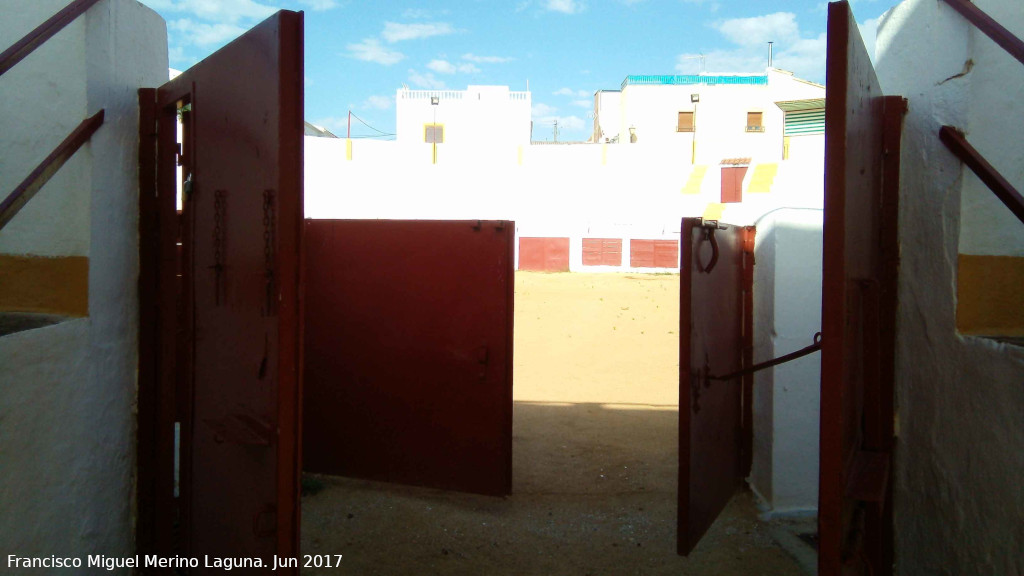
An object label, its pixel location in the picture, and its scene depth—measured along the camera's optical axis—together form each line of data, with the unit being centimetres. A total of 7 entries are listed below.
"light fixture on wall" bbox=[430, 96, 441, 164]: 3244
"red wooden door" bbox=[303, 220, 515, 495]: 491
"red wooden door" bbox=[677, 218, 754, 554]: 323
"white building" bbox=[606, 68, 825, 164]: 3017
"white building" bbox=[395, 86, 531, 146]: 3188
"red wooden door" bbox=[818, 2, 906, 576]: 183
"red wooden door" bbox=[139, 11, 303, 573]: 219
